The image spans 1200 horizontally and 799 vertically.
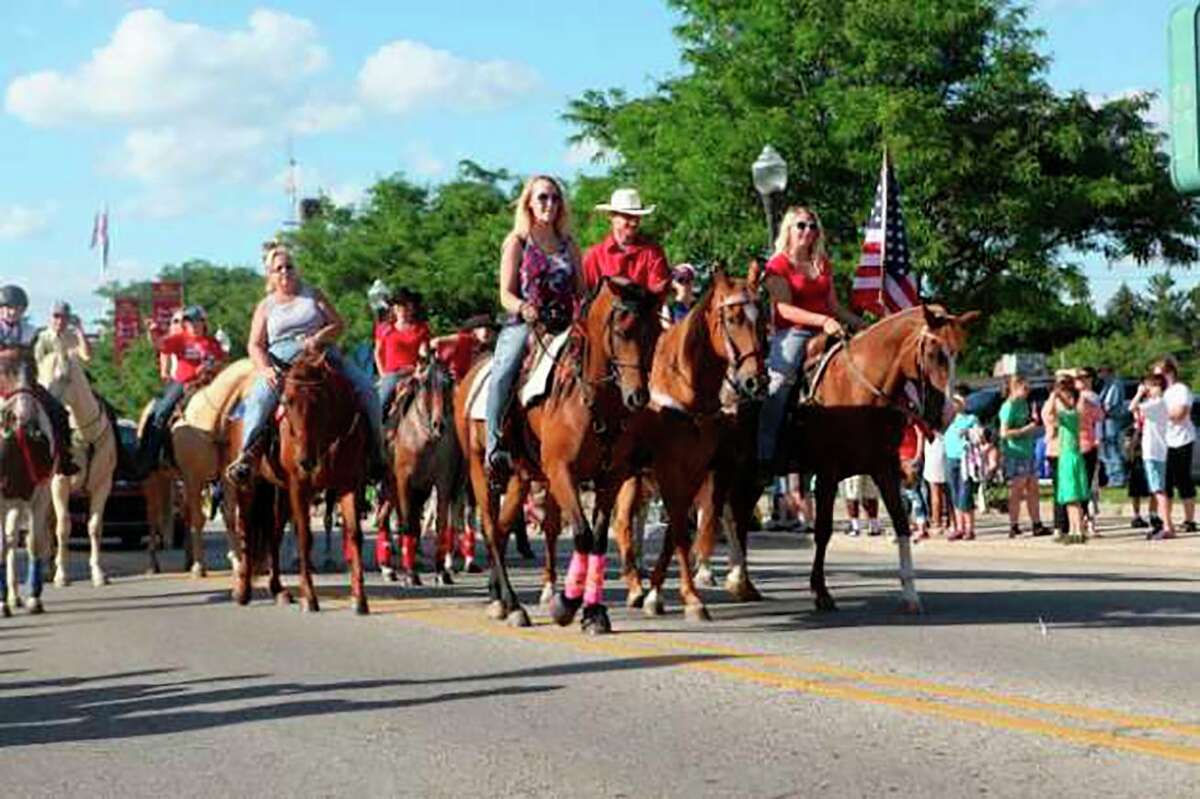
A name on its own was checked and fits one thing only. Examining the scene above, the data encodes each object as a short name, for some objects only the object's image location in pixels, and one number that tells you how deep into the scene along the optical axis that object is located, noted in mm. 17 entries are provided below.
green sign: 6312
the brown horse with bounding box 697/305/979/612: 13070
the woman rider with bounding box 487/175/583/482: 13016
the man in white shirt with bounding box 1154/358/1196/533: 23370
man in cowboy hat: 12984
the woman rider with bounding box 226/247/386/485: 14891
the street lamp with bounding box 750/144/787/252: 24359
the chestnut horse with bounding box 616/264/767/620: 11922
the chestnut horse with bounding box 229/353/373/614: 14469
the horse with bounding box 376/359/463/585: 18000
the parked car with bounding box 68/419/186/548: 28125
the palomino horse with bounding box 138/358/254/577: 19000
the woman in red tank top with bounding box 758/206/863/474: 14000
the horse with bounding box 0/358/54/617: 15648
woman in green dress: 22750
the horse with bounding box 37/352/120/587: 18688
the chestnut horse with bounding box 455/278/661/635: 11953
